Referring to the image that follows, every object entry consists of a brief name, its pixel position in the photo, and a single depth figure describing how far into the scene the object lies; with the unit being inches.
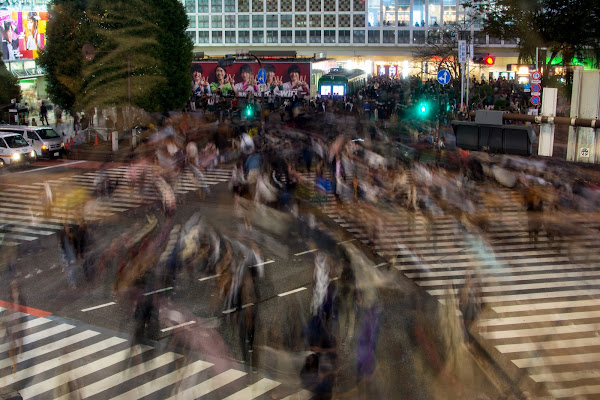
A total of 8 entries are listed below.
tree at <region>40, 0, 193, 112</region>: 1531.7
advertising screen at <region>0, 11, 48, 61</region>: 2124.8
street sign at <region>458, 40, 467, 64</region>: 1441.9
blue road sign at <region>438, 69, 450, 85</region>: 1152.2
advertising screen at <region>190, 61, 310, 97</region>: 2370.8
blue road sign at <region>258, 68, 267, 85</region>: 1601.9
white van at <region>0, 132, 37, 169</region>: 1294.3
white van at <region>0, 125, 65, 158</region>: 1378.0
